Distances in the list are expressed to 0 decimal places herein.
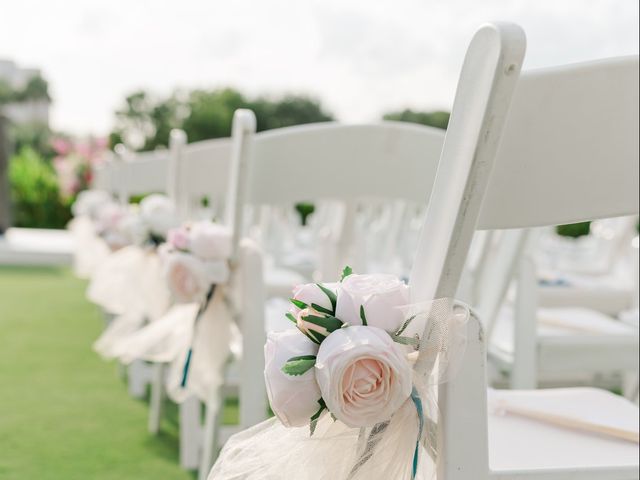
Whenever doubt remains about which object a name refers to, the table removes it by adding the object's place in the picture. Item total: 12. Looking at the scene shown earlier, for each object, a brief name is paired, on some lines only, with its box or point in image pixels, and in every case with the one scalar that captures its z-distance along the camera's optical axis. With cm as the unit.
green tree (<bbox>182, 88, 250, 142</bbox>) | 2430
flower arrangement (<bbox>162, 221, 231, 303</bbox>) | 139
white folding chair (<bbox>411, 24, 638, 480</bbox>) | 55
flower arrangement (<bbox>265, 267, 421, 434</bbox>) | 58
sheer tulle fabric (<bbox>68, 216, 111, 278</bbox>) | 337
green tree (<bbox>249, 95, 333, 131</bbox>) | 2548
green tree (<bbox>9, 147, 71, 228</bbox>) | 912
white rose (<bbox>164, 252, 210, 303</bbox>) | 141
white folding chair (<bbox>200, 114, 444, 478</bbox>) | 126
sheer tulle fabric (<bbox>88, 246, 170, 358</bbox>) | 198
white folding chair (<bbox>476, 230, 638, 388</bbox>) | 135
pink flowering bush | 761
